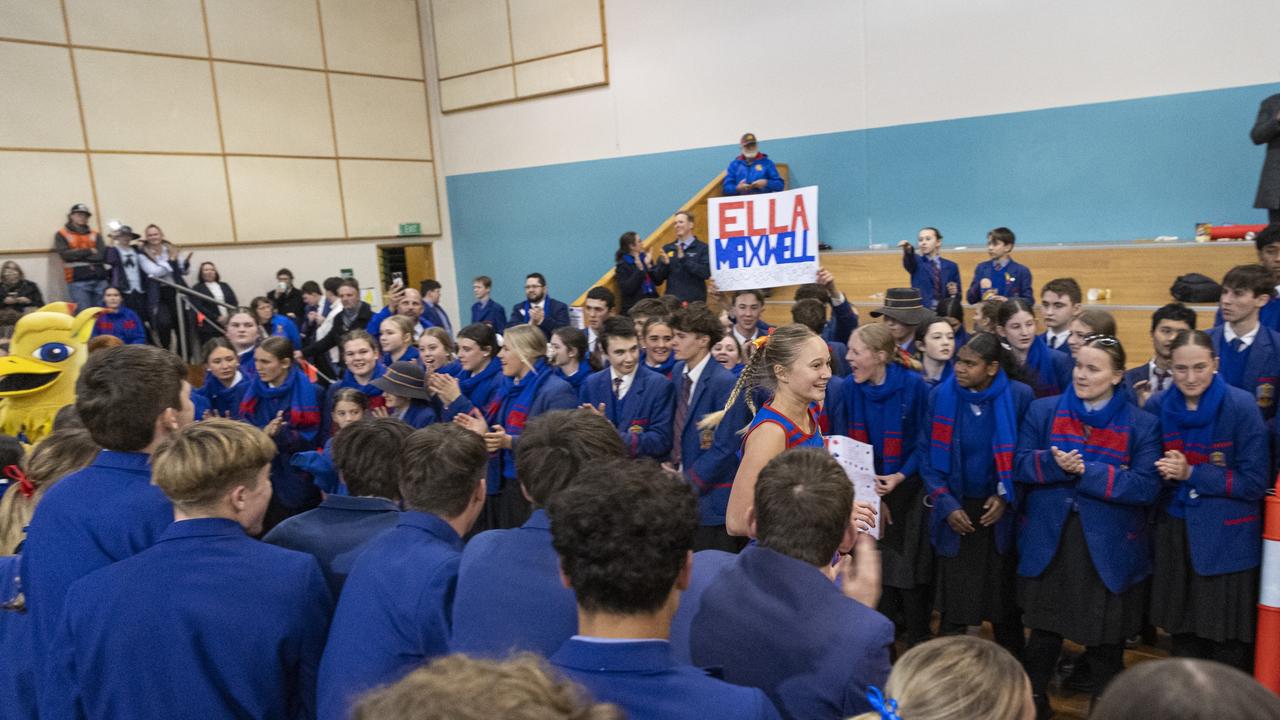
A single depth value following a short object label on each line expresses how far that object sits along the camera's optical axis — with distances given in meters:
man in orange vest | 10.14
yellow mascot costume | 4.29
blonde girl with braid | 2.69
